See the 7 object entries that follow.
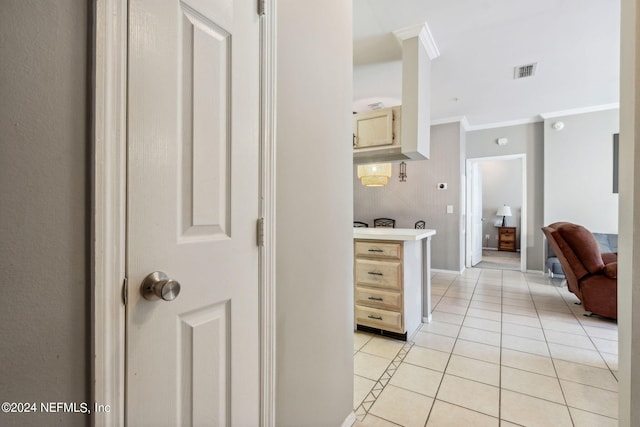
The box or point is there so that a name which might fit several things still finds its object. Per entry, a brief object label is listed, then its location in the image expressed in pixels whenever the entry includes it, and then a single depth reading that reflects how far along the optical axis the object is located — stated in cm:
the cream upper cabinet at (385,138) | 272
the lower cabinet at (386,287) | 244
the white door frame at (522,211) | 516
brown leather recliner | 283
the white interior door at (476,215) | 598
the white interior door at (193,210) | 63
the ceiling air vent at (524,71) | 329
